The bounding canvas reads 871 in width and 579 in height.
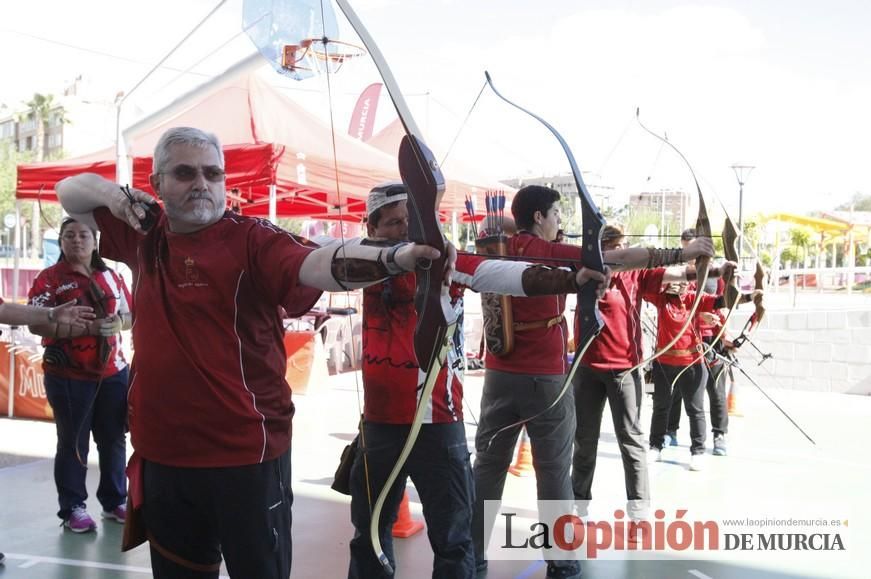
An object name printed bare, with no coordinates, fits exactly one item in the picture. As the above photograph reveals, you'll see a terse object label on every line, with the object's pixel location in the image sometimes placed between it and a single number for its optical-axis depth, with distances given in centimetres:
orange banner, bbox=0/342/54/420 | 597
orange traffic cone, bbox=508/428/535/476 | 483
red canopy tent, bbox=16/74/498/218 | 620
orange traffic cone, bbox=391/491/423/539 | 358
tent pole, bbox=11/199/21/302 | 723
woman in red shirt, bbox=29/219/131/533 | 351
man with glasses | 161
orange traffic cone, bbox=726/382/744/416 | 726
